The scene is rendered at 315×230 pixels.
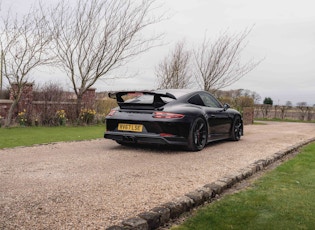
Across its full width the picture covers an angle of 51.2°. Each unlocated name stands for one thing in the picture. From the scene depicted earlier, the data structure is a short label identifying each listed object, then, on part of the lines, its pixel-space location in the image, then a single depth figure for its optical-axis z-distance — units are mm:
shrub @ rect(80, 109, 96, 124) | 14242
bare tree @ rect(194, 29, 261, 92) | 16219
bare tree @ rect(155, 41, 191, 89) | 18238
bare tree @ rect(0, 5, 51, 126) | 12148
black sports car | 6395
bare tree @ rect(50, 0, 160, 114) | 13797
